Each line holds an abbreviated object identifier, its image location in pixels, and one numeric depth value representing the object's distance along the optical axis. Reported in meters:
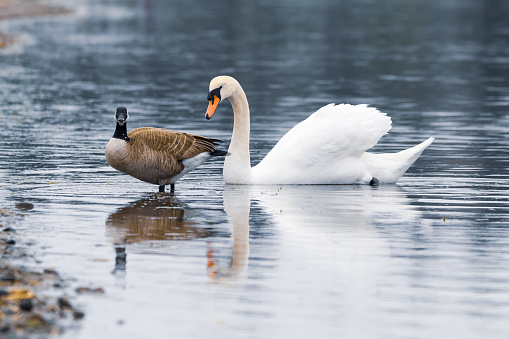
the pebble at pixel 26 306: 14.64
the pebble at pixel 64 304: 15.09
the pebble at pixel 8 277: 16.34
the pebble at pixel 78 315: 14.76
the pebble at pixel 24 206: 23.11
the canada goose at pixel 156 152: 24.67
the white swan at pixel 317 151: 27.31
